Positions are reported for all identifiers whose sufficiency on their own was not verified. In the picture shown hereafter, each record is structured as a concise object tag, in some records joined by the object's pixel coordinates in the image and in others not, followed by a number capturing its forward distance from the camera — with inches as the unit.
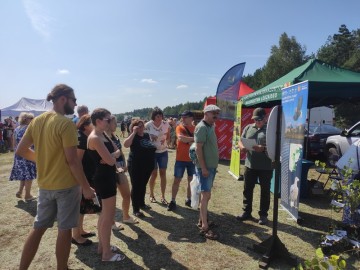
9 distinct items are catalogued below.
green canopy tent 218.4
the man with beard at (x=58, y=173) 104.3
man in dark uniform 185.8
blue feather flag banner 380.5
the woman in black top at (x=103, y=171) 121.0
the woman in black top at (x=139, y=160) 192.9
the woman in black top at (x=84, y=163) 135.2
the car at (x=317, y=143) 452.8
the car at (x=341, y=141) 344.0
